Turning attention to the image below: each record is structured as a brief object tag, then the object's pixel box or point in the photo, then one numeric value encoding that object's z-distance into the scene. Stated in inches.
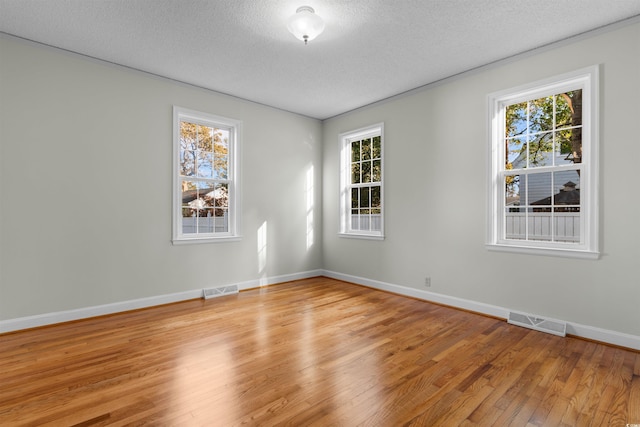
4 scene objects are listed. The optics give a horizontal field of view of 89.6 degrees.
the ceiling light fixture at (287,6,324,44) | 107.0
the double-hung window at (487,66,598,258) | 122.0
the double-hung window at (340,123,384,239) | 203.0
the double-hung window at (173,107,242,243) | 170.6
